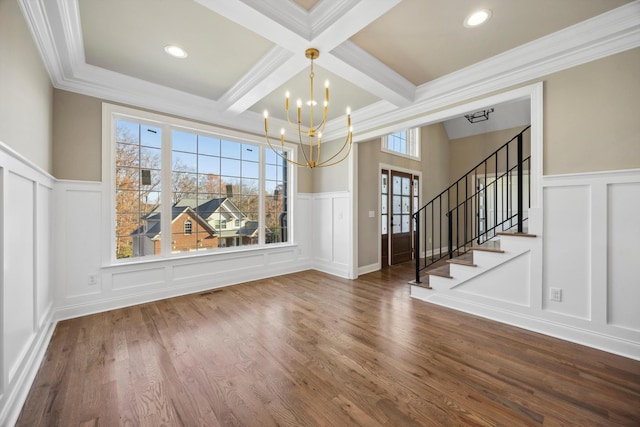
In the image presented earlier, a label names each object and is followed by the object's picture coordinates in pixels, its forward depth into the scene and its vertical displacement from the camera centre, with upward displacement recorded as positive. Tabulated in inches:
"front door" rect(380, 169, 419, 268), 215.5 -1.4
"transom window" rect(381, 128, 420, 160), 218.8 +62.9
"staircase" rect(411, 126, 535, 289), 245.5 +6.0
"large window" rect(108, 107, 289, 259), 130.1 +14.2
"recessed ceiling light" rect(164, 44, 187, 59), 99.4 +64.4
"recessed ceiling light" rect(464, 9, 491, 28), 82.0 +64.3
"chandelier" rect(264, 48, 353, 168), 182.2 +50.8
